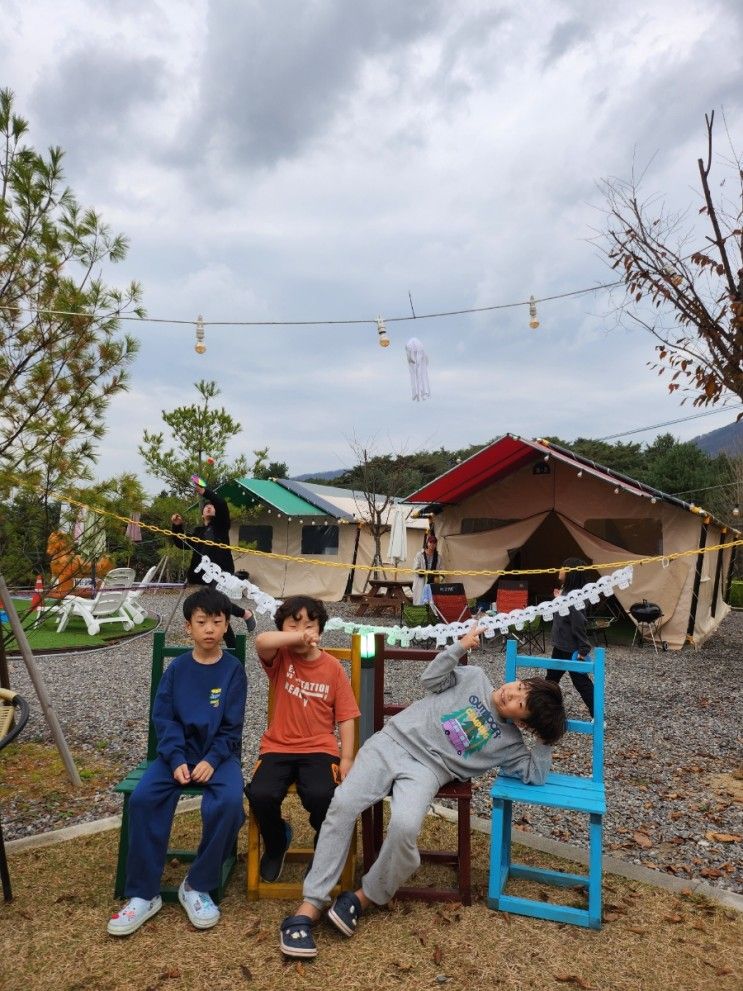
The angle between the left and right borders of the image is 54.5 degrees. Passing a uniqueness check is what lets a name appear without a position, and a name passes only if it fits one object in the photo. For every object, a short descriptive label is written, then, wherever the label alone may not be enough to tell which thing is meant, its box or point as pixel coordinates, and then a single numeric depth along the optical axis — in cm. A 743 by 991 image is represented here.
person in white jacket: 1145
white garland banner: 509
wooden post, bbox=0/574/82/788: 394
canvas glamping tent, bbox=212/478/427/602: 1636
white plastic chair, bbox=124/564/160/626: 1101
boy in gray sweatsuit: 254
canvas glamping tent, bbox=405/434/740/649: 986
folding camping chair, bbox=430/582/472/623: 980
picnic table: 1262
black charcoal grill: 971
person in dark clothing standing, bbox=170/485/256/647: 716
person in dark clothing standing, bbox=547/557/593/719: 593
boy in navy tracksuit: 257
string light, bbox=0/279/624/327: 428
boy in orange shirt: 275
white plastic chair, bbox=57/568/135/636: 1012
